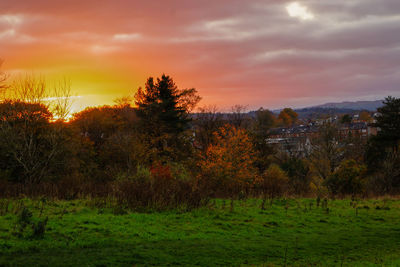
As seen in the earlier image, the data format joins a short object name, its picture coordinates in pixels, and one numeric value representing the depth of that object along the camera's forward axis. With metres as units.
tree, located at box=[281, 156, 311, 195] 61.94
